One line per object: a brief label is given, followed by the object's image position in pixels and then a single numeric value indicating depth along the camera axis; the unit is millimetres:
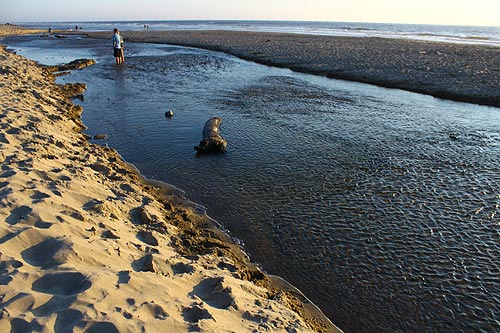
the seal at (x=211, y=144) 11016
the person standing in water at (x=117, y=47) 27694
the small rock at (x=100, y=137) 12085
